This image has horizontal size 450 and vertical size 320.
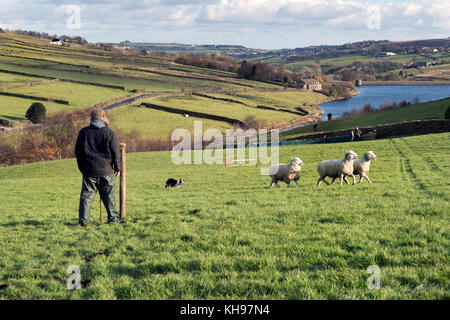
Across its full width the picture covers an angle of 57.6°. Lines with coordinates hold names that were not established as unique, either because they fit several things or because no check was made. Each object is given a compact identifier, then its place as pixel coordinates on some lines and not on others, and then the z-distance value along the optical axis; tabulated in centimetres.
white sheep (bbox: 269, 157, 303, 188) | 2012
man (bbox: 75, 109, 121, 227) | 1230
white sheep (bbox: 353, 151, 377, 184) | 2016
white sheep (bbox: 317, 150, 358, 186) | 1938
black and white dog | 2612
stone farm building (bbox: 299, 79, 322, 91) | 18186
